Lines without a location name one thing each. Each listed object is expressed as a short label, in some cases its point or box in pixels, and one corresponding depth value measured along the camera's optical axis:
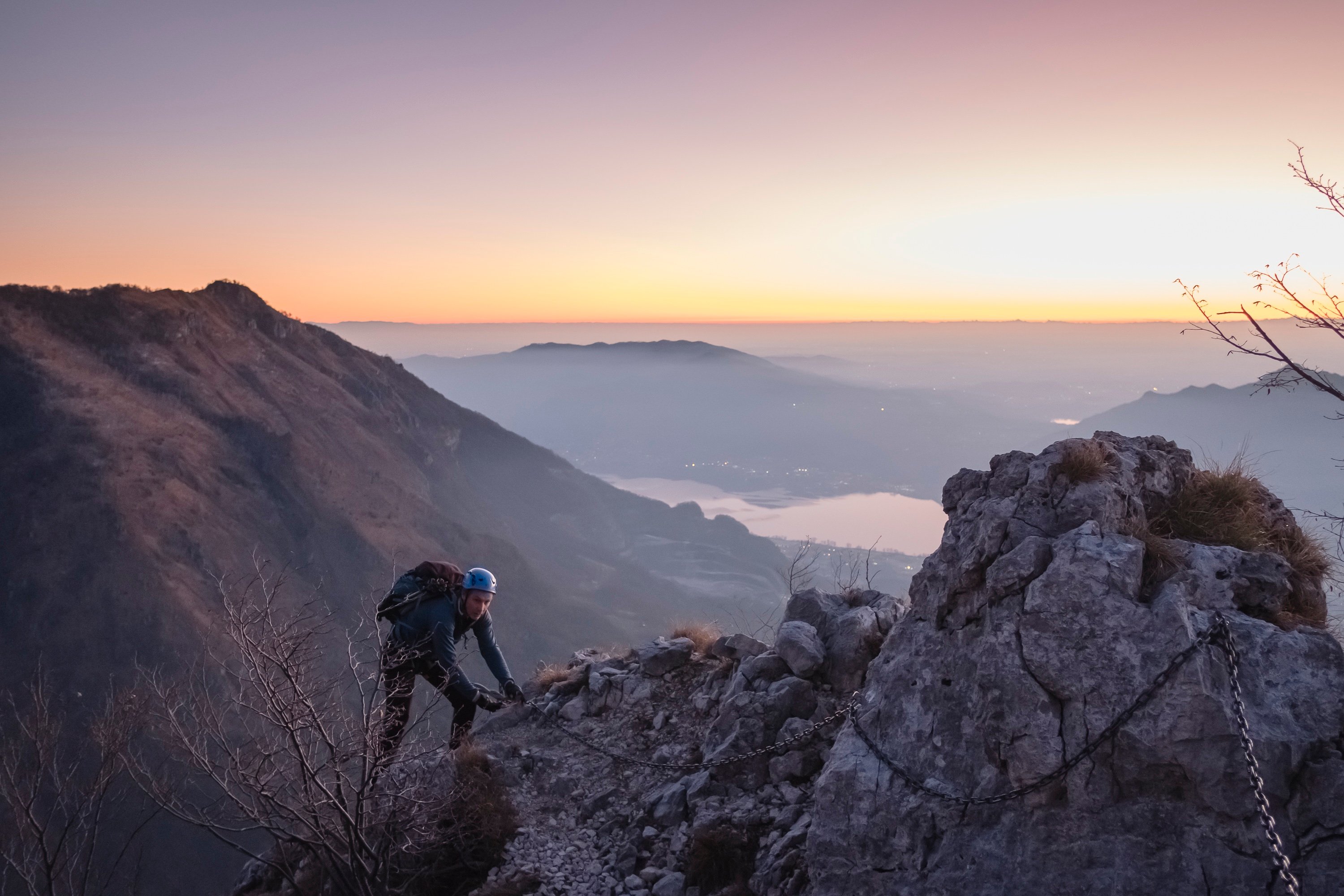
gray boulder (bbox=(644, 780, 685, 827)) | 7.16
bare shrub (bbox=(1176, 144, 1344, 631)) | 6.90
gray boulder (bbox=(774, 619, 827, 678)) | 8.05
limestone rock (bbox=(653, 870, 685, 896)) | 6.38
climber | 7.14
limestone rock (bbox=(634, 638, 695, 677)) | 9.73
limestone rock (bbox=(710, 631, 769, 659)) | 9.23
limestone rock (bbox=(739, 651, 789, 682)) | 8.19
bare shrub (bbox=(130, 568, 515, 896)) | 5.77
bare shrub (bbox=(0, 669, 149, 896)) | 8.05
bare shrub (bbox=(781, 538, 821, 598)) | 9.67
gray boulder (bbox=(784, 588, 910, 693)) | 7.96
